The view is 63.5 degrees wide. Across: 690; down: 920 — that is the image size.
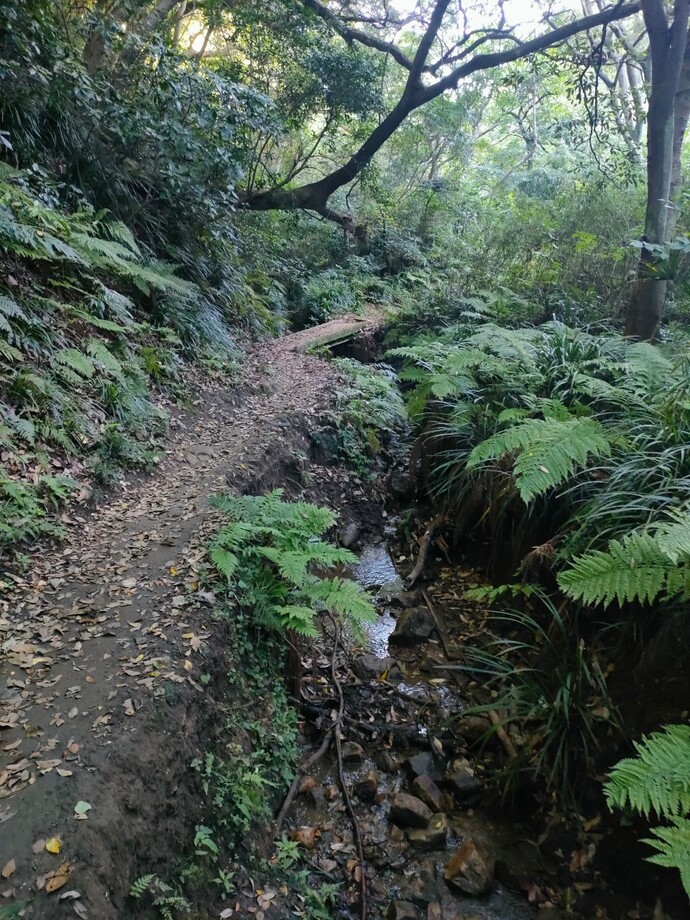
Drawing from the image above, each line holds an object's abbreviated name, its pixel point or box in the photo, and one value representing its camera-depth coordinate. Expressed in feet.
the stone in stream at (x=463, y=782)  11.41
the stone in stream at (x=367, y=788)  11.33
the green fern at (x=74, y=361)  15.85
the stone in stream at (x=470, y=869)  9.70
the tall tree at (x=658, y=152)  19.04
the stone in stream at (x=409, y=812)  10.73
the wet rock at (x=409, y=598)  17.04
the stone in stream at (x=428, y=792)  11.20
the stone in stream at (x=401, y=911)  9.15
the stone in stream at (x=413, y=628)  15.53
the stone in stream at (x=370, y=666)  14.40
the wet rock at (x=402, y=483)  22.11
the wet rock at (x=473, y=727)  12.44
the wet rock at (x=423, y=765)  11.79
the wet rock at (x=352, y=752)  12.05
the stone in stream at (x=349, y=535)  19.48
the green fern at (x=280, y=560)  11.12
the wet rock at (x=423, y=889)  9.61
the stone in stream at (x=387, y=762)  11.99
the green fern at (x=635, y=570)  8.19
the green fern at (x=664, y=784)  6.31
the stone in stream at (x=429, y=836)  10.45
